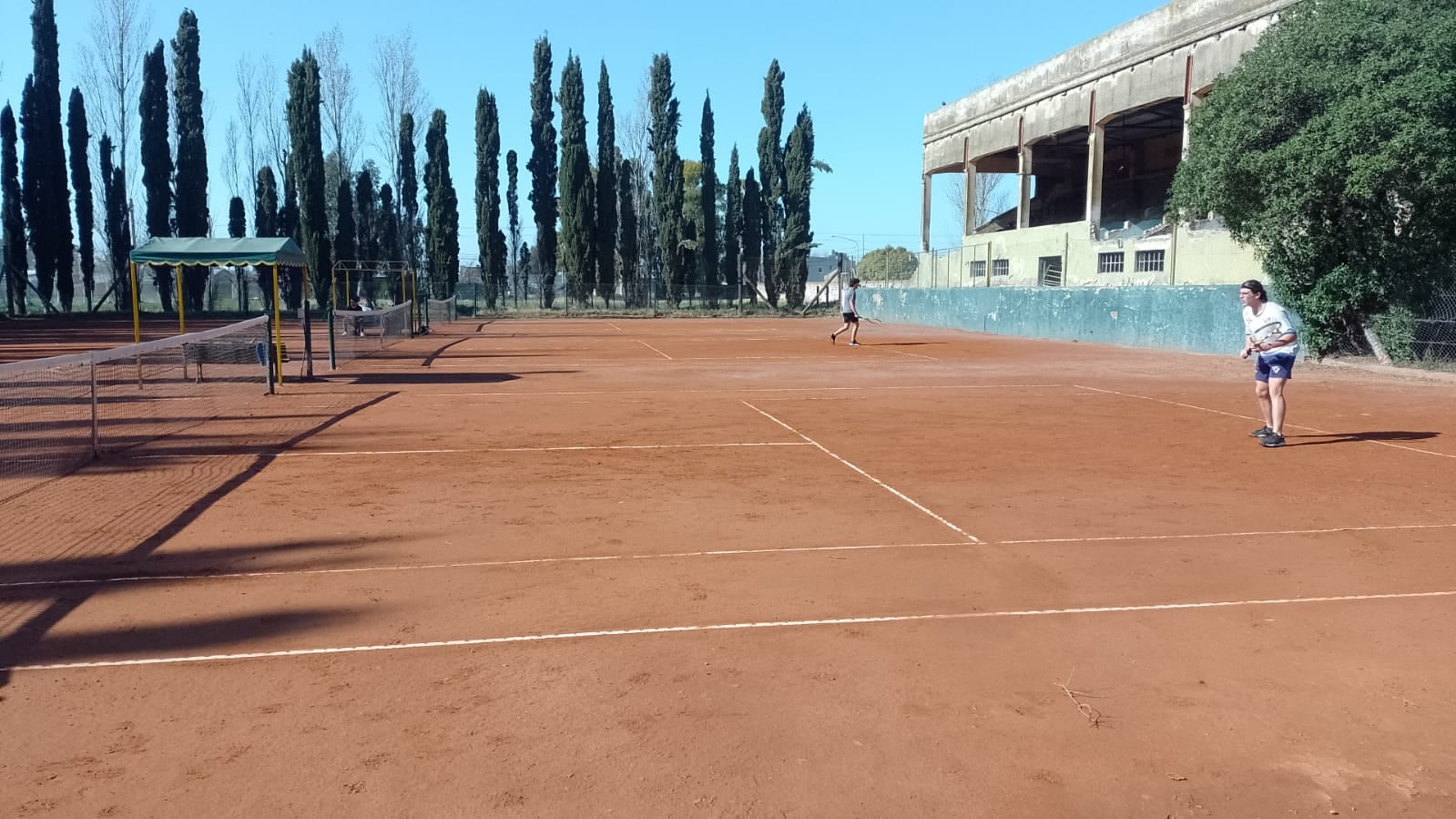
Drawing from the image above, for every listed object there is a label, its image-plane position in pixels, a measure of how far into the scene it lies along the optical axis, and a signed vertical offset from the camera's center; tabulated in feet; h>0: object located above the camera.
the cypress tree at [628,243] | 207.00 +10.18
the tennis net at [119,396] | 33.09 -4.79
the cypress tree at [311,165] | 184.96 +22.36
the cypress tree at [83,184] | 183.42 +19.04
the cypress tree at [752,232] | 220.02 +12.79
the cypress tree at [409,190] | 225.56 +22.23
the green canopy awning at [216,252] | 58.23 +2.27
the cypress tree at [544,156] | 215.51 +27.74
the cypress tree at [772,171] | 213.87 +24.62
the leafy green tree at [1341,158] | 61.87 +8.36
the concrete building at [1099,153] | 116.06 +21.67
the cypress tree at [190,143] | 189.78 +26.65
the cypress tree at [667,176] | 206.08 +23.03
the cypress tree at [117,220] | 191.93 +13.30
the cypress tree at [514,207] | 231.30 +19.48
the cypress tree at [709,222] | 214.69 +14.42
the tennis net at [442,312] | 157.28 -2.58
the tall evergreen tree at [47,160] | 176.14 +21.75
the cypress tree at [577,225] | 200.44 +12.95
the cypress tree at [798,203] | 211.82 +18.12
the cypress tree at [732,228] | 221.46 +13.74
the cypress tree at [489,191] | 210.18 +20.67
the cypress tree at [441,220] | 201.16 +14.00
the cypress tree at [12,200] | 175.02 +15.68
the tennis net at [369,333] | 86.63 -3.54
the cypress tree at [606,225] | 204.85 +13.25
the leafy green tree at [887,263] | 301.22 +9.21
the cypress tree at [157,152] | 184.44 +24.67
